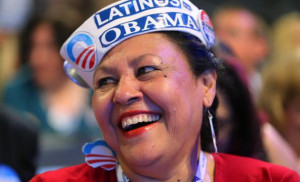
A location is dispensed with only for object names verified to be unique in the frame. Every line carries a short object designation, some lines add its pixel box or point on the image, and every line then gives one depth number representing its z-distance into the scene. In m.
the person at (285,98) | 4.08
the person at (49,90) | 5.05
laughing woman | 2.13
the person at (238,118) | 3.18
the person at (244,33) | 6.48
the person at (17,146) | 3.19
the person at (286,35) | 6.82
